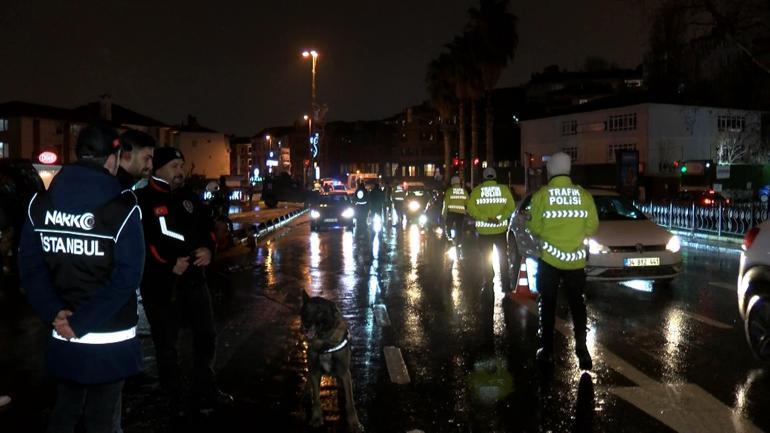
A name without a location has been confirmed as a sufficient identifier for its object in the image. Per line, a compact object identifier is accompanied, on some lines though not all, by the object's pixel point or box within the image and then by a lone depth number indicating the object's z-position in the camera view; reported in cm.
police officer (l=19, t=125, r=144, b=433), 346
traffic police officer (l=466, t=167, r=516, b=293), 1069
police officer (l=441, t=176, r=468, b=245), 1562
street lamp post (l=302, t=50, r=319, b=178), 4334
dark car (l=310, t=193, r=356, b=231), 2672
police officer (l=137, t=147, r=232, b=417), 553
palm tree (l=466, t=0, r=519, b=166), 4741
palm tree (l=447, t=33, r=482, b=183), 5016
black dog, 528
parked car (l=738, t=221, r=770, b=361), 666
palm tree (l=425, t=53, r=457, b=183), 5553
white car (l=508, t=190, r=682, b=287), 1089
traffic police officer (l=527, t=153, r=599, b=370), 685
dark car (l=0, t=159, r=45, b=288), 991
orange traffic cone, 1107
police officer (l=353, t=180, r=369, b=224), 2058
